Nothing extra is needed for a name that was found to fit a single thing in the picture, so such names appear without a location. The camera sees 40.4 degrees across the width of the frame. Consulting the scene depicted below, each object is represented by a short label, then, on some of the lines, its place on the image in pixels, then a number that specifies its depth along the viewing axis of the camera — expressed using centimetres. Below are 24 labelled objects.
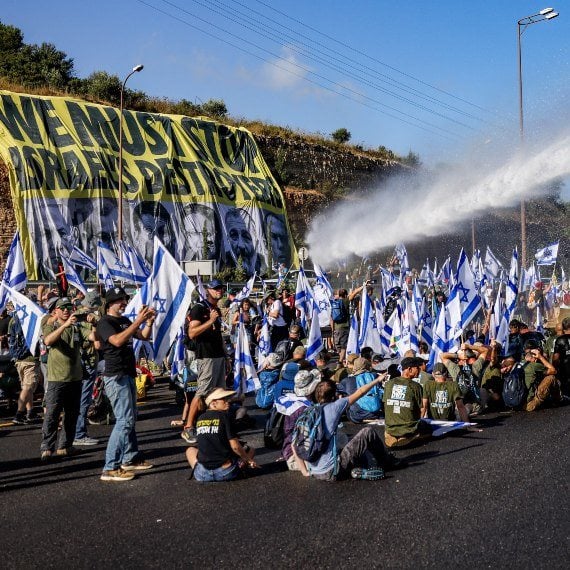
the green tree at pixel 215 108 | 4788
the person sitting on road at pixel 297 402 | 766
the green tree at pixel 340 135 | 5534
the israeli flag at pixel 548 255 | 2183
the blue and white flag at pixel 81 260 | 1836
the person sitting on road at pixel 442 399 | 962
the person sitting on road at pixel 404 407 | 866
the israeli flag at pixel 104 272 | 1669
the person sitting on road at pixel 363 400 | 1048
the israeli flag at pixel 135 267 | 1505
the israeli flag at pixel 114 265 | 1695
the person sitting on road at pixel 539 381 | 1098
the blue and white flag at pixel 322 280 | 1758
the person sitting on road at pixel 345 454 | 719
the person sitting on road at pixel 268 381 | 1124
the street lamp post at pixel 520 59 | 2673
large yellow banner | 2975
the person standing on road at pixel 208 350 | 852
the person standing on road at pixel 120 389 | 726
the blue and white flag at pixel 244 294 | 1541
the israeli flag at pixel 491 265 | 2106
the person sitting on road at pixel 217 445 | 705
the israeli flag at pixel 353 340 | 1268
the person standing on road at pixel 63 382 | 808
